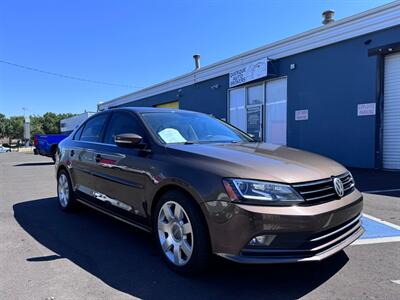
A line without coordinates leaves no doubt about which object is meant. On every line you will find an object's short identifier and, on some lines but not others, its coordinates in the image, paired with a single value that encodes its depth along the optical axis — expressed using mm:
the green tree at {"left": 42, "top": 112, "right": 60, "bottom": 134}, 103062
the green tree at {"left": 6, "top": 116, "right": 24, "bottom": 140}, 101812
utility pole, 50206
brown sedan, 2820
